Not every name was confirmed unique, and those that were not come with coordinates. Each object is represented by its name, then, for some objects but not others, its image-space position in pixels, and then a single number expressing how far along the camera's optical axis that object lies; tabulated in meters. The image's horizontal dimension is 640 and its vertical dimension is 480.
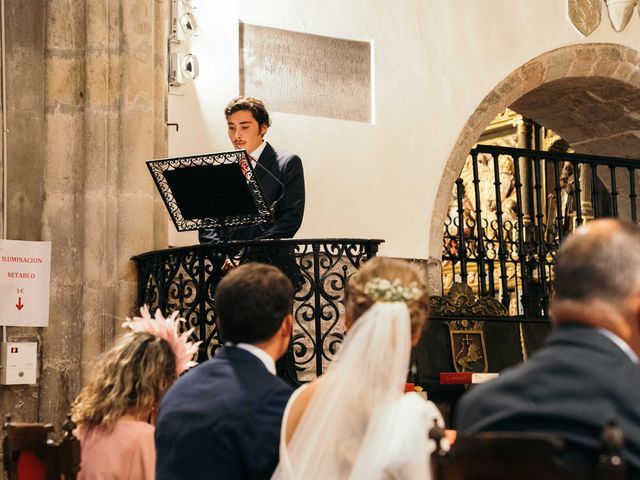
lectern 6.17
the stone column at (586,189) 12.73
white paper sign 7.09
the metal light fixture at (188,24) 7.94
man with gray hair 2.22
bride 3.07
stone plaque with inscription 8.36
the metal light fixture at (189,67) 7.84
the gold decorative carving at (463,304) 8.84
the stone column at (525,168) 12.56
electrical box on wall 7.05
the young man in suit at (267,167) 6.89
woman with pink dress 3.98
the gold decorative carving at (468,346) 8.78
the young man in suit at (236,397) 3.24
